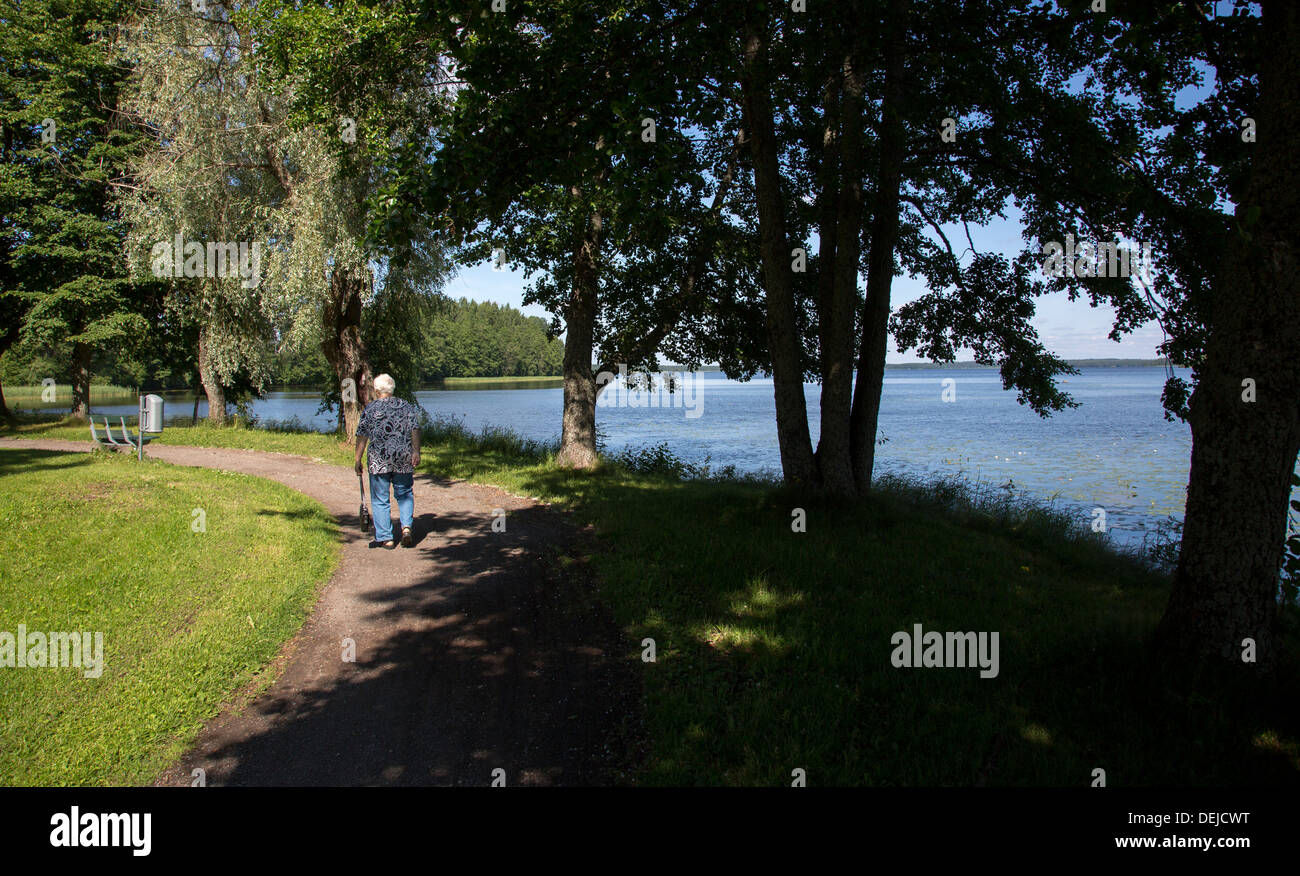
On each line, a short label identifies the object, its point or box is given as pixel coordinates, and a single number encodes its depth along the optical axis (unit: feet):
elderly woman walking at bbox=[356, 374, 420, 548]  28.02
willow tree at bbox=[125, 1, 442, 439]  52.70
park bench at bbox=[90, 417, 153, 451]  51.19
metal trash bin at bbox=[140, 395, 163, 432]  51.70
